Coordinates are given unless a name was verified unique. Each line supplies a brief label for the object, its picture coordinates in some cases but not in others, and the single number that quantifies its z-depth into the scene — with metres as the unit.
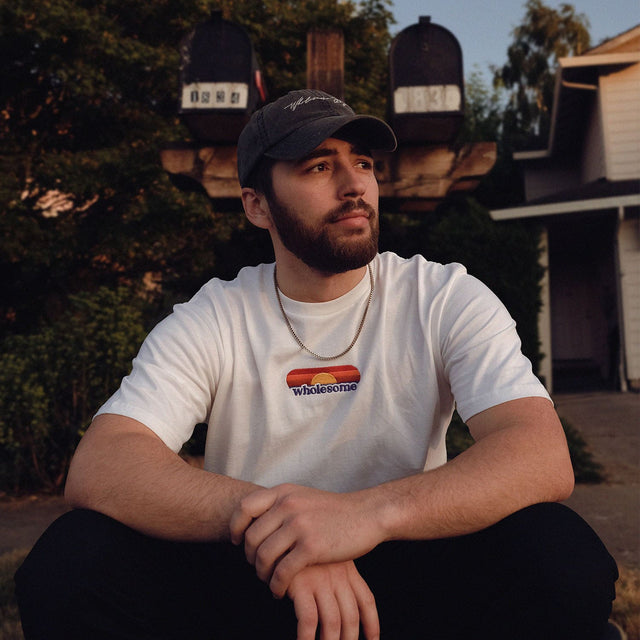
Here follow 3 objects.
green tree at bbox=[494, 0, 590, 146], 23.08
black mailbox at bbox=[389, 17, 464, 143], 3.55
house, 9.85
